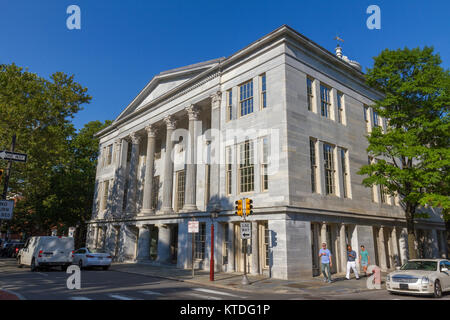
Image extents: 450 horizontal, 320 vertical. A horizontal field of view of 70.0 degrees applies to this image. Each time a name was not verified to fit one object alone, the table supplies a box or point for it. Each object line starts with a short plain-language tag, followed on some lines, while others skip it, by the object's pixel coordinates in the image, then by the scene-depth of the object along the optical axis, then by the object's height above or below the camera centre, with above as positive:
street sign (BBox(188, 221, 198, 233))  17.31 +0.46
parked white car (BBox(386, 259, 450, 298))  11.62 -1.53
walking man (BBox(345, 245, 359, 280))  17.23 -1.33
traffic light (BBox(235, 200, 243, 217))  15.46 +1.25
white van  20.27 -1.15
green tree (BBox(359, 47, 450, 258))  18.08 +6.65
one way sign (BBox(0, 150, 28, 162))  12.46 +3.01
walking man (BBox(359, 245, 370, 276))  18.86 -1.33
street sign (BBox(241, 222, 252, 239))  15.36 +0.24
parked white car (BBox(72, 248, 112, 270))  22.30 -1.67
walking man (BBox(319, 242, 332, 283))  15.88 -1.23
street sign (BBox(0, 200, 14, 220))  11.84 +0.89
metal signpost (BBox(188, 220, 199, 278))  17.31 +0.46
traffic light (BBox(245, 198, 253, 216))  15.60 +1.33
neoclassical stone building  18.94 +4.71
